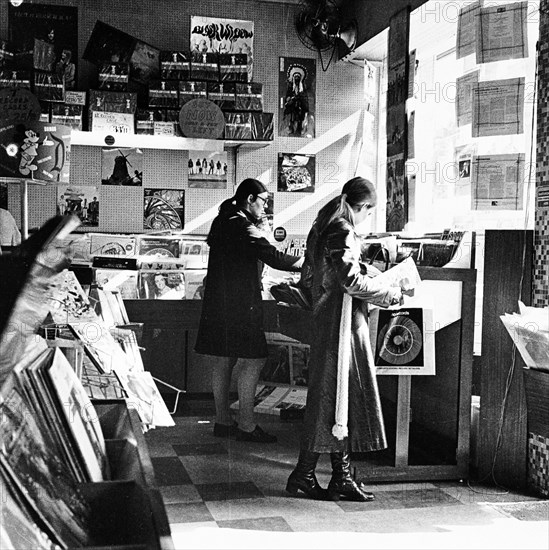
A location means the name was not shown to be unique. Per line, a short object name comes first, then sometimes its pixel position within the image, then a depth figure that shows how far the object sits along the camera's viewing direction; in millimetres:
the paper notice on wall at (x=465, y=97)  4062
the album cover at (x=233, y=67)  5848
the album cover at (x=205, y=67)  5891
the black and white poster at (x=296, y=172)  5746
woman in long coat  3496
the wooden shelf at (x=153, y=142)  5609
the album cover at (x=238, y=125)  5688
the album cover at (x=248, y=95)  5820
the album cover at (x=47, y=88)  5770
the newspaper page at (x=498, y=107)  3839
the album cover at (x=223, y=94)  5848
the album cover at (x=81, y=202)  5666
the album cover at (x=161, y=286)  5527
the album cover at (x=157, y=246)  5582
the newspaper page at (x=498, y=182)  3871
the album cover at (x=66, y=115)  5762
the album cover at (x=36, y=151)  3518
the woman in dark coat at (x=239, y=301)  4531
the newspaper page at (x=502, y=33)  3779
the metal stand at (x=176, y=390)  5189
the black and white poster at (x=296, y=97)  5605
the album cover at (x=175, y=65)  5902
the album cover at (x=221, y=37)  5762
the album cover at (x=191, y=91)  5914
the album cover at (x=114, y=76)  5859
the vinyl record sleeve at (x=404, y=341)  3836
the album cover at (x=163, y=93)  5879
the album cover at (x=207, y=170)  5738
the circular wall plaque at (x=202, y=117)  5910
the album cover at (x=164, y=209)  5691
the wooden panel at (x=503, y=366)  3734
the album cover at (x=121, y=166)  5673
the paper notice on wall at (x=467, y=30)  3994
